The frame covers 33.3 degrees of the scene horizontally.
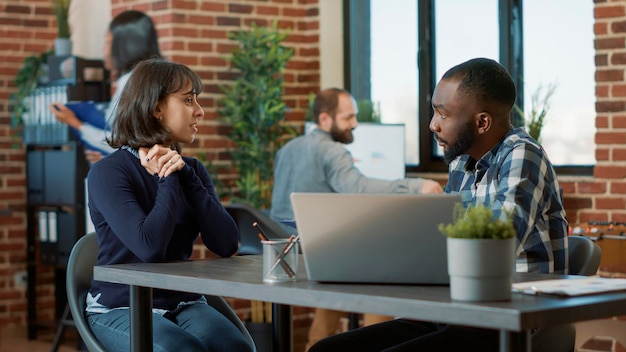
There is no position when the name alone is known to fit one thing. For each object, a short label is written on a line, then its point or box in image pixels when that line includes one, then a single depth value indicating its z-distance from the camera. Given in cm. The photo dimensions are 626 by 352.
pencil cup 227
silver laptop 207
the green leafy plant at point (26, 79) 635
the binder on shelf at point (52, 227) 617
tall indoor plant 570
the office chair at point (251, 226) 437
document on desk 200
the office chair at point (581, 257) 276
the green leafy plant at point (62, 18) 627
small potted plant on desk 189
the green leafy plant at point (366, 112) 591
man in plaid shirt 246
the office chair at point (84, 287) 288
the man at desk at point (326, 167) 525
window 533
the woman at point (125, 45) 558
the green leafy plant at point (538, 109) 511
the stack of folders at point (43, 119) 605
